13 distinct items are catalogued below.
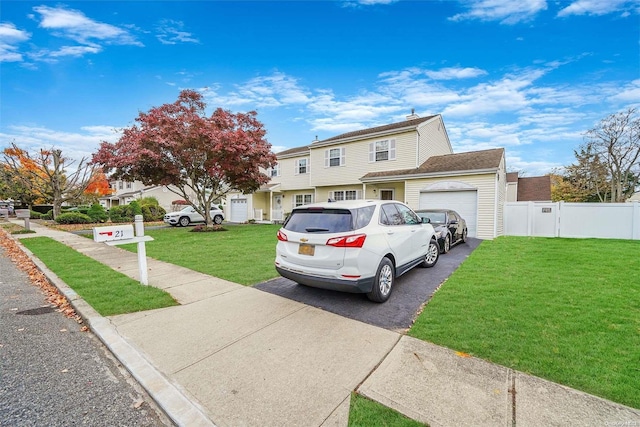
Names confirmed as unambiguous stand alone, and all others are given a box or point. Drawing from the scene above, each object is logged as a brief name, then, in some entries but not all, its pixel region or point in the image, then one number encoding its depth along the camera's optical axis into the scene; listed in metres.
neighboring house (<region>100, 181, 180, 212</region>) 37.09
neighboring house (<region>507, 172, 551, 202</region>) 26.81
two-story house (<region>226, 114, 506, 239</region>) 13.09
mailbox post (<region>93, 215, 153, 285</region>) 4.77
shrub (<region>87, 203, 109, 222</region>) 20.94
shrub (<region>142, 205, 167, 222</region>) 24.05
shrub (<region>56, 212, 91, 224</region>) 19.66
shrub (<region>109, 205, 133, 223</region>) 21.86
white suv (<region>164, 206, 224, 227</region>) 19.67
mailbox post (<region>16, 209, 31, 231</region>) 14.62
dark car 8.67
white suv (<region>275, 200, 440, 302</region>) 4.16
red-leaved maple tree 13.91
